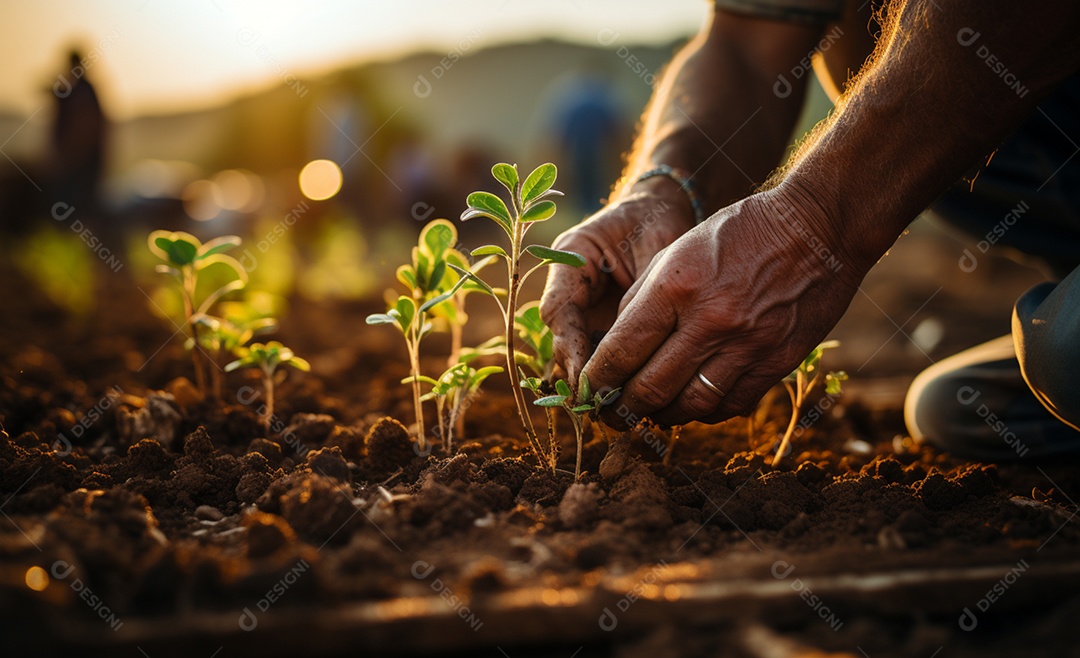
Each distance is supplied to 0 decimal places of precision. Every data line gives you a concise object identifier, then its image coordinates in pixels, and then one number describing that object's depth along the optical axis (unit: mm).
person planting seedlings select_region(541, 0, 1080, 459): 746
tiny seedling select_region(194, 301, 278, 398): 879
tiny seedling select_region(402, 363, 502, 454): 795
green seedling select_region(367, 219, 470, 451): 825
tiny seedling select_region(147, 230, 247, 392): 875
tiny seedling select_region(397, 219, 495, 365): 829
